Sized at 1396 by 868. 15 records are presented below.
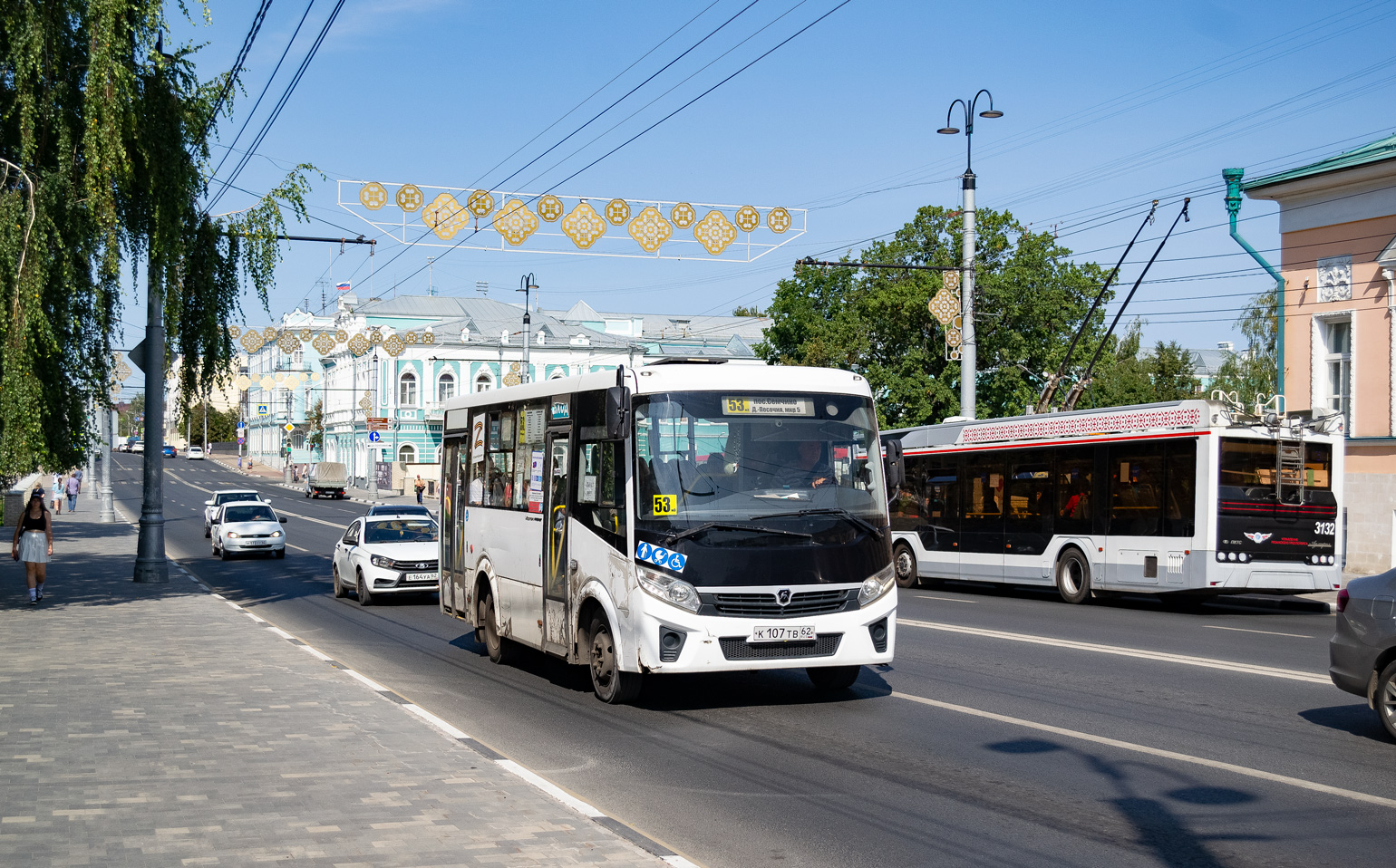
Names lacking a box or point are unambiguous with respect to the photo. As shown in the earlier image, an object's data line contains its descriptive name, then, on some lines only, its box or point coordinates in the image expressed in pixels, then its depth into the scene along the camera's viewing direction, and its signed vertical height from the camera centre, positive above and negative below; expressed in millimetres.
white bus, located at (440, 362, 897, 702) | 9992 -501
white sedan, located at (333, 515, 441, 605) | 21172 -1635
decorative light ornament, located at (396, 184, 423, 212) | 19062 +3875
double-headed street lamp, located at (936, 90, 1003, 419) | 29578 +4026
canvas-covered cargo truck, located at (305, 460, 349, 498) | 77125 -1064
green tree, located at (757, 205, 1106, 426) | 51562 +5819
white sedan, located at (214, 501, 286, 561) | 34000 -1911
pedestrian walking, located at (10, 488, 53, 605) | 19203 -1274
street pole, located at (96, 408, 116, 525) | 52594 -1715
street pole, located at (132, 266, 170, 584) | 23266 -231
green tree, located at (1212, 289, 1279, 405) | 60031 +5523
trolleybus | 19250 -515
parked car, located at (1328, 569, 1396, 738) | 8945 -1221
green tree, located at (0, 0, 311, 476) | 15641 +3475
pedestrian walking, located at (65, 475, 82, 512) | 62919 -1667
